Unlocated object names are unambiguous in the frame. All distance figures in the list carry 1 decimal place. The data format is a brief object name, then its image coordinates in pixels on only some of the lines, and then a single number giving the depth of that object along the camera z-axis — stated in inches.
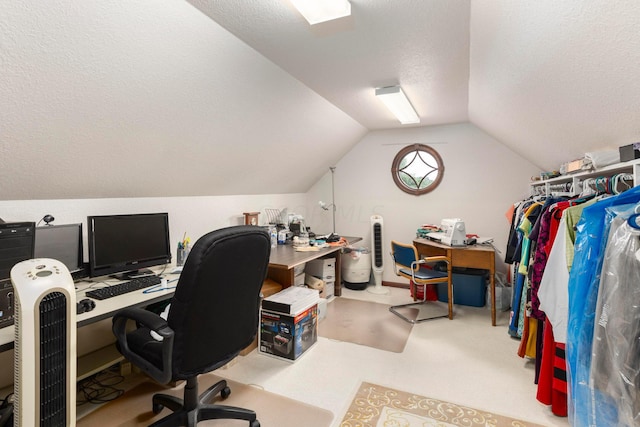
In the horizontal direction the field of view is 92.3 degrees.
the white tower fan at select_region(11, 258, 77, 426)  42.0
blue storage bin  140.9
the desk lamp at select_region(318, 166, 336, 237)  191.0
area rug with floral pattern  69.8
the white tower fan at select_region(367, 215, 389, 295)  168.4
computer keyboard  69.4
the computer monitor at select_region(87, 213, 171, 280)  80.4
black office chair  53.0
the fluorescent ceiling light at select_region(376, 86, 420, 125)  106.6
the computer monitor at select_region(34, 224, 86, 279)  70.9
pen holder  105.3
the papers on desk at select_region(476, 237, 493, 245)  141.1
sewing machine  131.7
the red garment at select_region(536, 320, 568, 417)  68.2
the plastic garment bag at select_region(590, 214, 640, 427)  43.1
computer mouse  59.6
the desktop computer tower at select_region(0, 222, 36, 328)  52.6
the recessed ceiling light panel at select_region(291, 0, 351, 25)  60.3
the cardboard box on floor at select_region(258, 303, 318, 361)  96.5
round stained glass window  167.0
